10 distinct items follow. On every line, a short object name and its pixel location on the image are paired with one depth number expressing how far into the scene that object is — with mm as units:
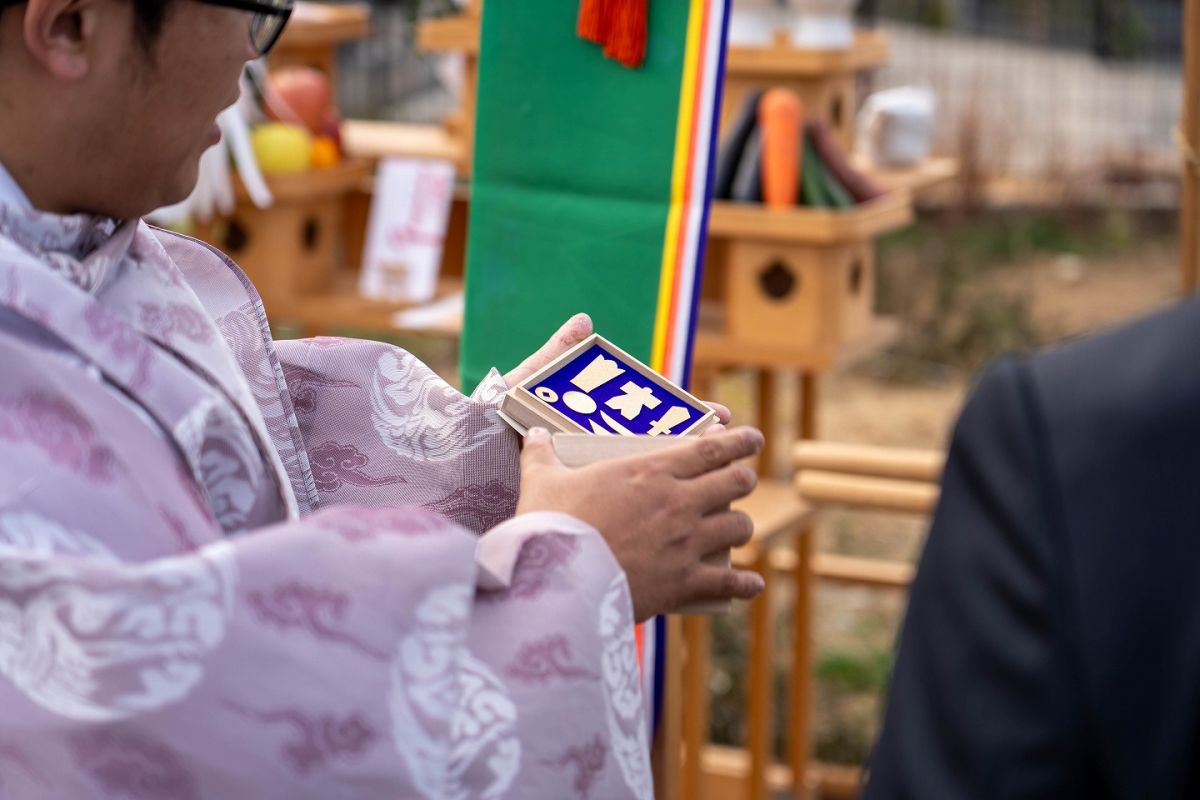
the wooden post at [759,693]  2945
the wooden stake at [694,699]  2834
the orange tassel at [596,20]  1979
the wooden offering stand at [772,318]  2863
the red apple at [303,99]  3512
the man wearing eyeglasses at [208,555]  1043
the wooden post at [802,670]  3141
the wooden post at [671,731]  2311
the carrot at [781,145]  2838
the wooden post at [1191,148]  2143
